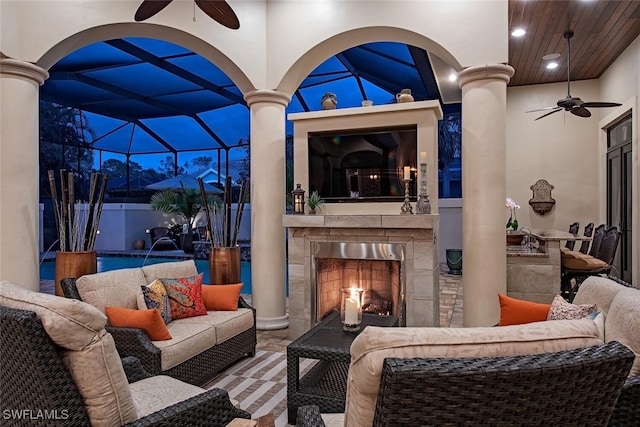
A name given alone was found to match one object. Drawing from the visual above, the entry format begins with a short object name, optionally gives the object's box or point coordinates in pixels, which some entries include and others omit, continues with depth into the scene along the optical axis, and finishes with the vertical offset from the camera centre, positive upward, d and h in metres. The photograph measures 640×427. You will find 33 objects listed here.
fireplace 4.15 -0.64
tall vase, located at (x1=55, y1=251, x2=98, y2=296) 3.69 -0.41
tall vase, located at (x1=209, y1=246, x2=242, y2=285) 4.52 -0.53
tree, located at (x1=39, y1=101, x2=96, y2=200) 12.19 +2.28
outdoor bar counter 4.58 -0.65
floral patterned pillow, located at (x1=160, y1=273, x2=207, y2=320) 3.28 -0.65
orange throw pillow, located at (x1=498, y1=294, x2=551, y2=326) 2.31 -0.56
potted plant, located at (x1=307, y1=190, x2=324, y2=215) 4.50 +0.14
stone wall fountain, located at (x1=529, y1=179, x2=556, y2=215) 7.76 +0.30
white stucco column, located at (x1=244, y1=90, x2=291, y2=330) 4.69 +0.15
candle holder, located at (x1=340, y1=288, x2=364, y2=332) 2.88 -0.67
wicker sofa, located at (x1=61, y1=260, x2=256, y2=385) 2.63 -0.83
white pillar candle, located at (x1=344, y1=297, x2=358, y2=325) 2.88 -0.67
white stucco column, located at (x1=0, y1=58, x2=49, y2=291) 3.81 +0.42
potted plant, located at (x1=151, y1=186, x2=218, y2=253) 11.81 +0.31
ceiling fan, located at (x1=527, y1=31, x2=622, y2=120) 5.46 +1.46
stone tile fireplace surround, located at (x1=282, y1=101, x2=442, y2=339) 4.03 -0.10
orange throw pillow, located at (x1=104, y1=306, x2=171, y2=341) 2.71 -0.68
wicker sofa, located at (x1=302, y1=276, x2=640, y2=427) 1.05 -0.34
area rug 2.71 -1.25
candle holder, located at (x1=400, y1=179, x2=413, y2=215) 4.15 +0.10
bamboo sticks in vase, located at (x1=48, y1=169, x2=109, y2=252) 3.71 -0.02
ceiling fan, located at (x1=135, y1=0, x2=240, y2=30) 3.05 +1.55
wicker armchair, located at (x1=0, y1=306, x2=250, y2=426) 1.35 -0.57
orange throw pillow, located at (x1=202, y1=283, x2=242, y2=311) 3.57 -0.70
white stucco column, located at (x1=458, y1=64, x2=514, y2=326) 4.00 +0.30
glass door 6.22 +0.37
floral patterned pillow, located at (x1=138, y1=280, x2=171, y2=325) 3.08 -0.61
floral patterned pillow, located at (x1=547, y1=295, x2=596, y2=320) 2.03 -0.49
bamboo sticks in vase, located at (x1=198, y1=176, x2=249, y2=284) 4.52 -0.33
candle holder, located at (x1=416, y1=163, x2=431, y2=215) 4.09 +0.10
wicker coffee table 2.50 -1.08
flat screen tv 4.39 +0.56
